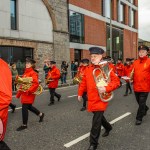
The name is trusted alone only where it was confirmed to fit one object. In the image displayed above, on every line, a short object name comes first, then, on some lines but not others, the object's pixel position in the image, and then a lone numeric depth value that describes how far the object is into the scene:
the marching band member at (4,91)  2.86
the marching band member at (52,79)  11.63
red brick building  30.05
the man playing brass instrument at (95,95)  5.41
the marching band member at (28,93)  7.38
